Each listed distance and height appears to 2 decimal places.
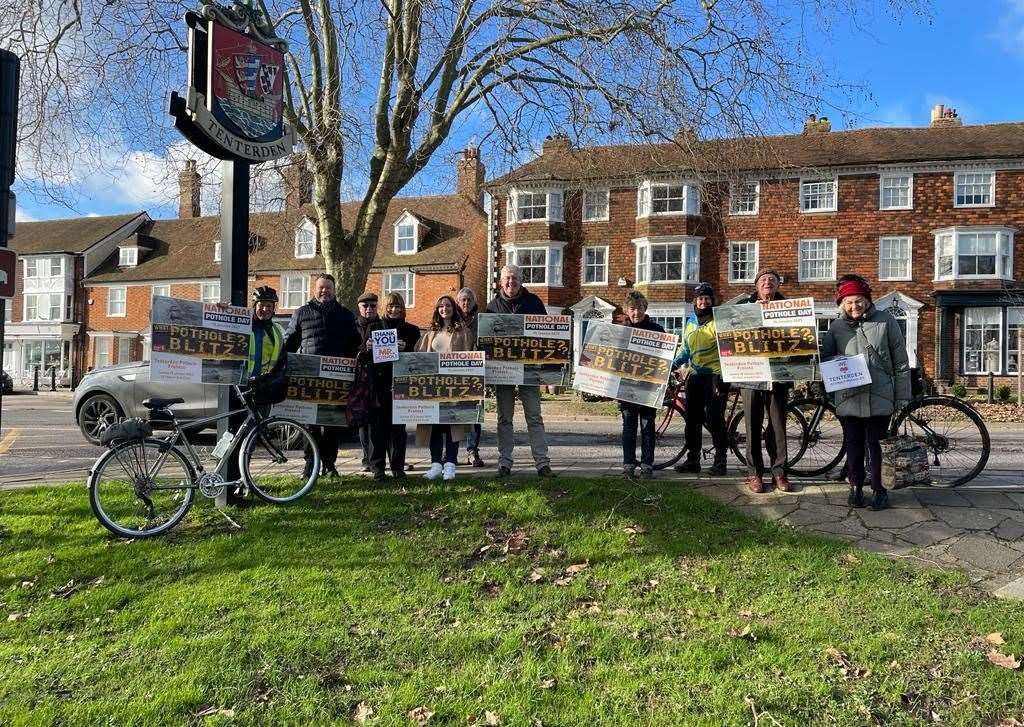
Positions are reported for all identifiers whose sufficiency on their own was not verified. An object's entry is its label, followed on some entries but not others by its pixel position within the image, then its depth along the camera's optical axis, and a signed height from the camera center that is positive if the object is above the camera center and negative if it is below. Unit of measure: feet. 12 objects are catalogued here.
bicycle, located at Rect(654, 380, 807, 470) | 22.35 -2.24
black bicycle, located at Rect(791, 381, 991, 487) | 19.62 -1.90
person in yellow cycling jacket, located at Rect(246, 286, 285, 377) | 20.47 +0.67
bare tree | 29.81 +13.42
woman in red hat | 17.92 -0.34
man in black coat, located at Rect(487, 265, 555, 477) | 21.54 -1.20
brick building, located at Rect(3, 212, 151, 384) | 136.05 +10.61
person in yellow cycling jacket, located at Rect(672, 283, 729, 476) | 21.72 -0.58
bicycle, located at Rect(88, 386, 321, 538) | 17.51 -3.08
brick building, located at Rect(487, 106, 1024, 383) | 92.02 +19.11
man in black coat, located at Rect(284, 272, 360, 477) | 22.41 +0.94
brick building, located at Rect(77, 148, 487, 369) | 111.04 +17.18
